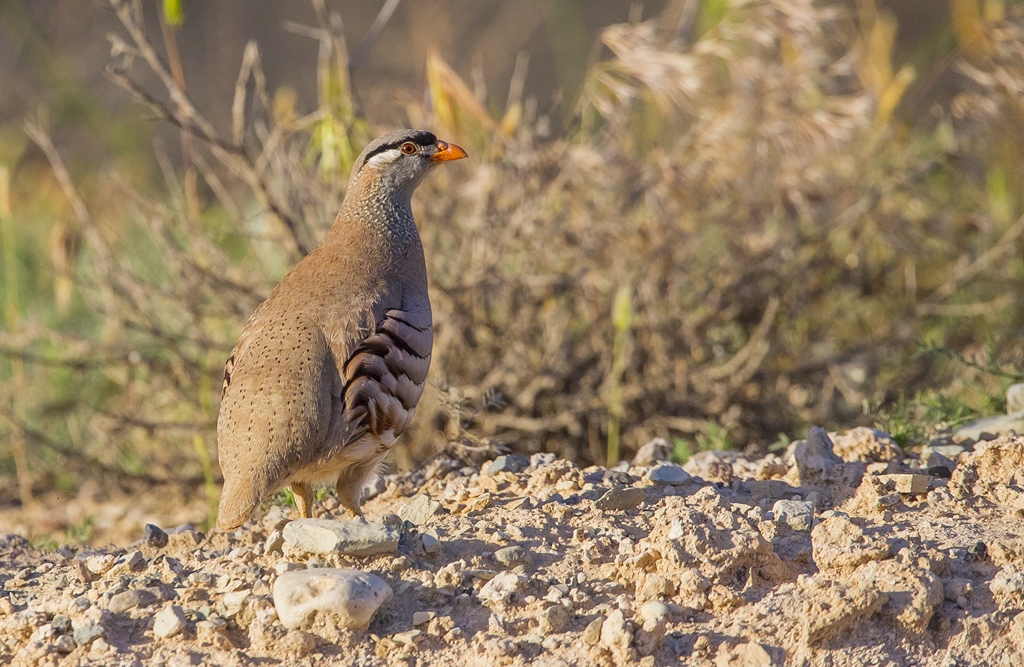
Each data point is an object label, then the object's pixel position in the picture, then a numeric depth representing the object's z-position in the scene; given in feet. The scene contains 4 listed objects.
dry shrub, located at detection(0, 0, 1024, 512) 41.52
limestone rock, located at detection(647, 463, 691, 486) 28.58
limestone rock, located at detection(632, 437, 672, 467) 32.71
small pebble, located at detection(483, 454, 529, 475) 29.68
